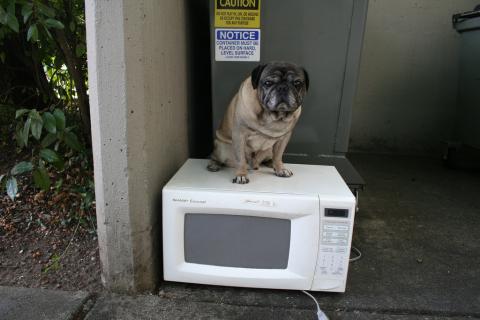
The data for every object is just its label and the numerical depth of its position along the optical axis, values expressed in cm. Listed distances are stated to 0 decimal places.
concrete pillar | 104
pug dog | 125
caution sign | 150
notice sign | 155
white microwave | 118
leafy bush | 121
